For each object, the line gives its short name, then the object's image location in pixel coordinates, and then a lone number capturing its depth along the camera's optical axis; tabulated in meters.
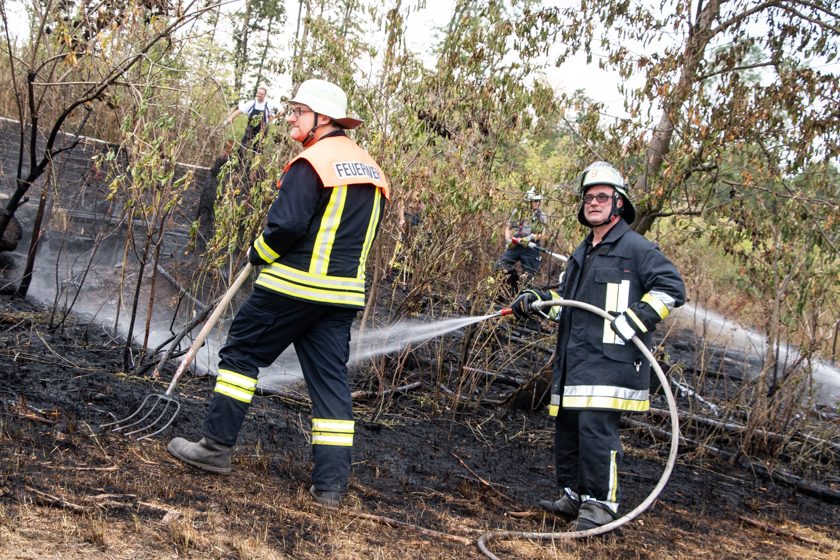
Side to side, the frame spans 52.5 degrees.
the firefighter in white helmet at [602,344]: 4.33
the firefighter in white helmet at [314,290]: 4.07
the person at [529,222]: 6.54
